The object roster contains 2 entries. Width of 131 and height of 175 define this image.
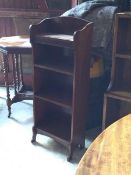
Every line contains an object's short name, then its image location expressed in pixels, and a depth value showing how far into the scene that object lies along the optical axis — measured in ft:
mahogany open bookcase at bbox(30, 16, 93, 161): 6.88
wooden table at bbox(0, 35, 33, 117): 8.73
